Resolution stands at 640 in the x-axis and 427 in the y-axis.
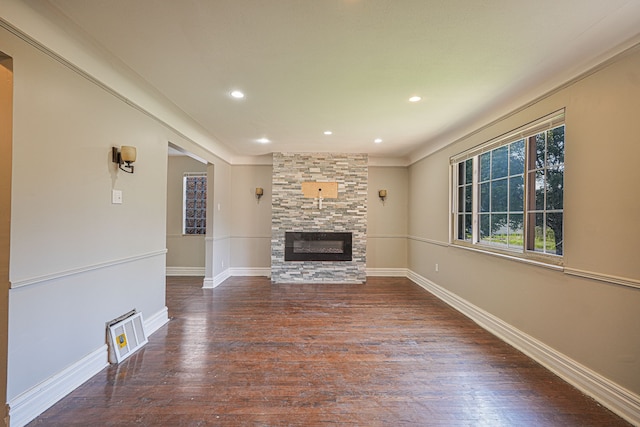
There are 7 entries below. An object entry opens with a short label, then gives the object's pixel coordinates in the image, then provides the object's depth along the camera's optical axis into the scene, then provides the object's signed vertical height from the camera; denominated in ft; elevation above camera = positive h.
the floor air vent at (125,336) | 7.58 -3.68
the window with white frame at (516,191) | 7.73 +0.92
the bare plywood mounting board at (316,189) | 17.26 +1.69
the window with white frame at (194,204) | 18.40 +0.71
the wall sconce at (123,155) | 7.66 +1.68
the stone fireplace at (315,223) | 17.16 -0.51
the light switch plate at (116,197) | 7.64 +0.48
